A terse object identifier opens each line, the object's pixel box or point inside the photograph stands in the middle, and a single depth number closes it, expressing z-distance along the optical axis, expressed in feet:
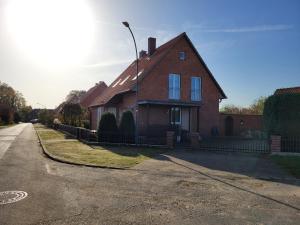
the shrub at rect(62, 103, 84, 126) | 99.45
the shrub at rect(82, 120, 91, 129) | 91.51
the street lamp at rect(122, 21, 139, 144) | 44.57
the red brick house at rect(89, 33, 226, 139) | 57.74
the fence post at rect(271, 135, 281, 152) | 35.85
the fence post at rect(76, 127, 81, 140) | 59.71
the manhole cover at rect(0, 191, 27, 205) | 16.95
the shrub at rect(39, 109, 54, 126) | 138.52
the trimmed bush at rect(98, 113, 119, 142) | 49.09
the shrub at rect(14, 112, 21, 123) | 228.26
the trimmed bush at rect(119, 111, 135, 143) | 50.01
